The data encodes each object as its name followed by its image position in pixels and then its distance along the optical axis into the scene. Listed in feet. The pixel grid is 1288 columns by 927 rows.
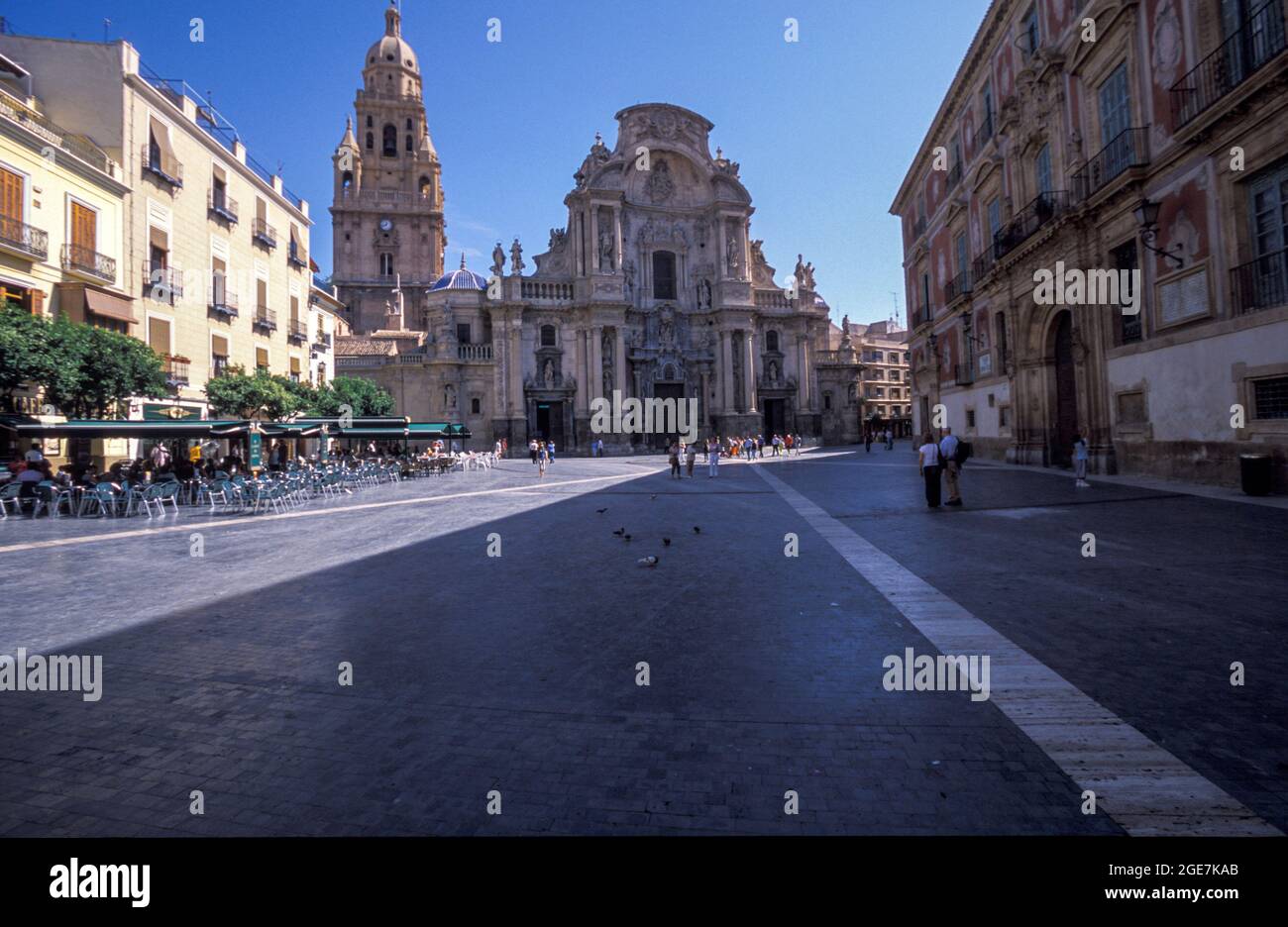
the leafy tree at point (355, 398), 96.89
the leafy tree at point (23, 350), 45.88
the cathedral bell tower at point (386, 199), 204.03
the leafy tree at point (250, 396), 71.05
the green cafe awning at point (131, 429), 46.93
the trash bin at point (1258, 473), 37.37
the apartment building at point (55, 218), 56.85
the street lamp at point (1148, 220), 45.74
